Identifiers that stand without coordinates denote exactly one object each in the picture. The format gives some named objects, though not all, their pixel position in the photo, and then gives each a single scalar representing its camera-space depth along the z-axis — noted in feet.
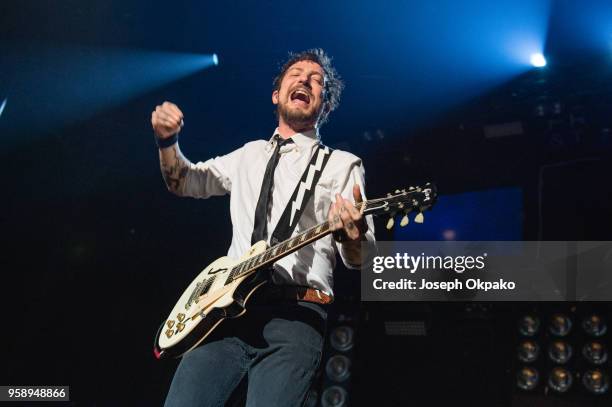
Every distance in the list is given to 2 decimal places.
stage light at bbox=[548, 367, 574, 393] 14.67
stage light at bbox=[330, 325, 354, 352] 16.01
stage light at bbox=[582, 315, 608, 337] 15.08
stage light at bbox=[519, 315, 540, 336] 15.56
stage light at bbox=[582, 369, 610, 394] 14.41
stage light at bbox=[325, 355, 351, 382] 15.55
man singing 7.26
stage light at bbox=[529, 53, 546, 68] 18.02
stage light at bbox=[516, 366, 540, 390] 14.79
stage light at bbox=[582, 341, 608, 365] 14.74
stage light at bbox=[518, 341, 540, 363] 15.24
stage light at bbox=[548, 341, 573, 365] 15.10
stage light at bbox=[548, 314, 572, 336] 15.39
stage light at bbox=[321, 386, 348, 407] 15.25
